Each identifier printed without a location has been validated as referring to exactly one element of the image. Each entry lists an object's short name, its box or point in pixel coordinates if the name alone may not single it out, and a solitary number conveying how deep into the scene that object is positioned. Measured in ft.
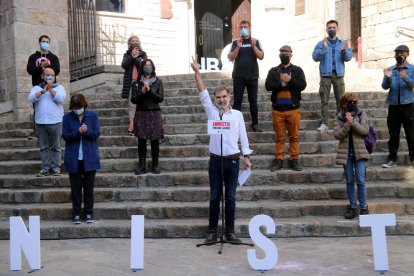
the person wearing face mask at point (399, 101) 27.48
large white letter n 17.21
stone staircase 23.57
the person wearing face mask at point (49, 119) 28.53
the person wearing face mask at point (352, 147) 23.22
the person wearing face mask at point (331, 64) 30.89
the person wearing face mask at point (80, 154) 23.99
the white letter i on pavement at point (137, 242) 17.37
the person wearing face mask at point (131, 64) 31.53
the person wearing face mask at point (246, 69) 30.94
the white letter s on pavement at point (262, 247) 17.63
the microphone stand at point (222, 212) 21.03
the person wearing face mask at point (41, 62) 31.32
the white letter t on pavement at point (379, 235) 16.93
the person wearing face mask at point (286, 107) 27.50
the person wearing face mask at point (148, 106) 27.02
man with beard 21.36
